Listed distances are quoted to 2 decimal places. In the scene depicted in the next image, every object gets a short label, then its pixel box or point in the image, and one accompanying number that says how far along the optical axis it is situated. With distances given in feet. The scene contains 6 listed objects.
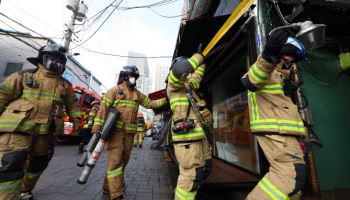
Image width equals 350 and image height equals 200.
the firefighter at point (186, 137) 6.55
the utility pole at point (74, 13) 34.14
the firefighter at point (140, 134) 33.55
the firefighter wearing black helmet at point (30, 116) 6.41
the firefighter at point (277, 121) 4.77
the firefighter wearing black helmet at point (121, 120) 8.63
